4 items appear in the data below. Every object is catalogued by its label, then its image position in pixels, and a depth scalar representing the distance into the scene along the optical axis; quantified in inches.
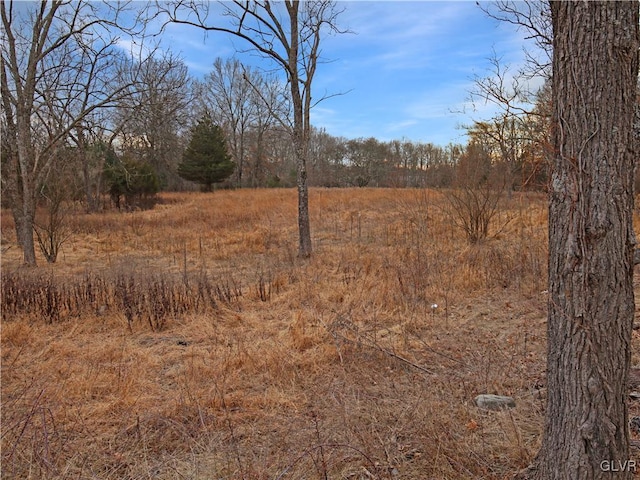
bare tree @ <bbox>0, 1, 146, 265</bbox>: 325.4
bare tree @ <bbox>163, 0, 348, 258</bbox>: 293.1
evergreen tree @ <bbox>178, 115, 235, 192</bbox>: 1146.7
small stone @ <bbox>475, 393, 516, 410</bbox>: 101.0
